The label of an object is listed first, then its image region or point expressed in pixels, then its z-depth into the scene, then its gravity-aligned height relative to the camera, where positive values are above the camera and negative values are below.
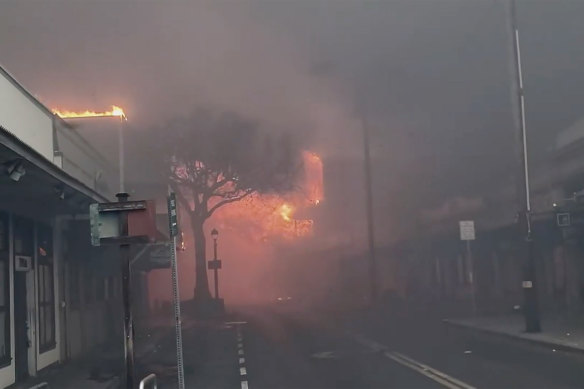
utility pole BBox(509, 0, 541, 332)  13.67 +0.77
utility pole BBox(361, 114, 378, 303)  25.11 +1.11
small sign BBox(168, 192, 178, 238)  6.05 +0.40
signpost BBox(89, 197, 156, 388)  6.10 +0.33
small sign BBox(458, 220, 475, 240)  16.81 +0.41
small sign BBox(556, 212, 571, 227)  14.48 +0.47
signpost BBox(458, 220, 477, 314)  16.83 +0.42
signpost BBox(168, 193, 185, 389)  5.57 +0.01
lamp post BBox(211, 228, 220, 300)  27.02 +0.00
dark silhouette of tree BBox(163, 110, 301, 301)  27.17 +3.17
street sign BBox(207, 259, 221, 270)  27.14 -0.07
